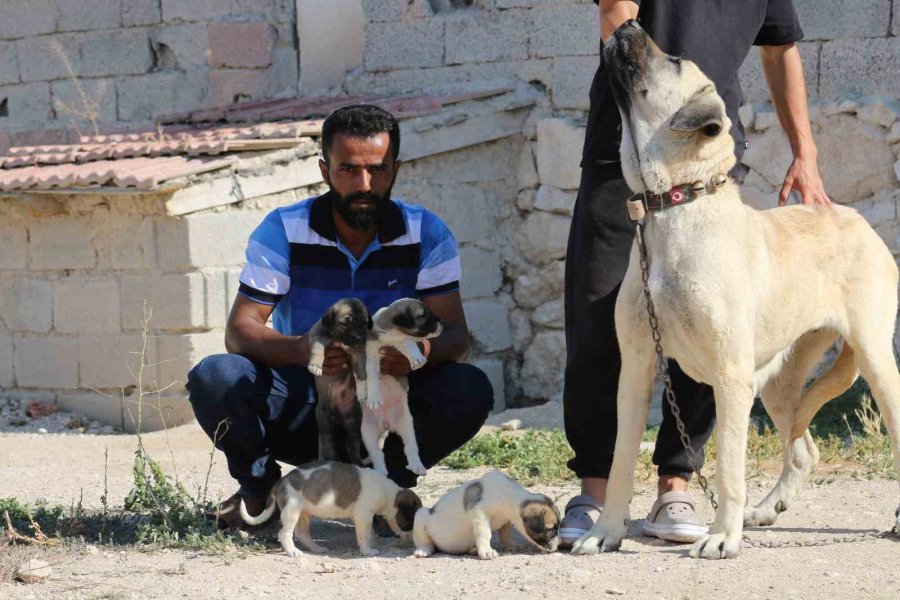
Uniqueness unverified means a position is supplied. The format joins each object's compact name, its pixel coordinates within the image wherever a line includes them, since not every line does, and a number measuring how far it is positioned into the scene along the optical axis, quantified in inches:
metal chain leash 337.4
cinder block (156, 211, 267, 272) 649.0
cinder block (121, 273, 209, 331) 652.7
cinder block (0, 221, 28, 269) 710.5
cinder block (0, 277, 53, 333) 707.4
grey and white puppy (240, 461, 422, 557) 366.9
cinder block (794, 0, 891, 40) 649.6
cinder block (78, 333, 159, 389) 672.4
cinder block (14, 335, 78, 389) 704.4
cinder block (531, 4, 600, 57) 718.5
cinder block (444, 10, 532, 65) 737.0
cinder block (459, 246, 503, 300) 746.2
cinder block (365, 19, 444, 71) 754.2
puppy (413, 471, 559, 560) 352.5
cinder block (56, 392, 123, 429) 700.0
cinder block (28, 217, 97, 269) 689.0
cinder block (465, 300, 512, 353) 746.8
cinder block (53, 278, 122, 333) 684.1
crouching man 398.0
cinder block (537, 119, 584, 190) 714.2
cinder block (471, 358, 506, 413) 745.6
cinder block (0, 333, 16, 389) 725.3
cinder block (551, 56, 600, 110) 722.8
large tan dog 332.2
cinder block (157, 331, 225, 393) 657.0
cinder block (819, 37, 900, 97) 649.0
